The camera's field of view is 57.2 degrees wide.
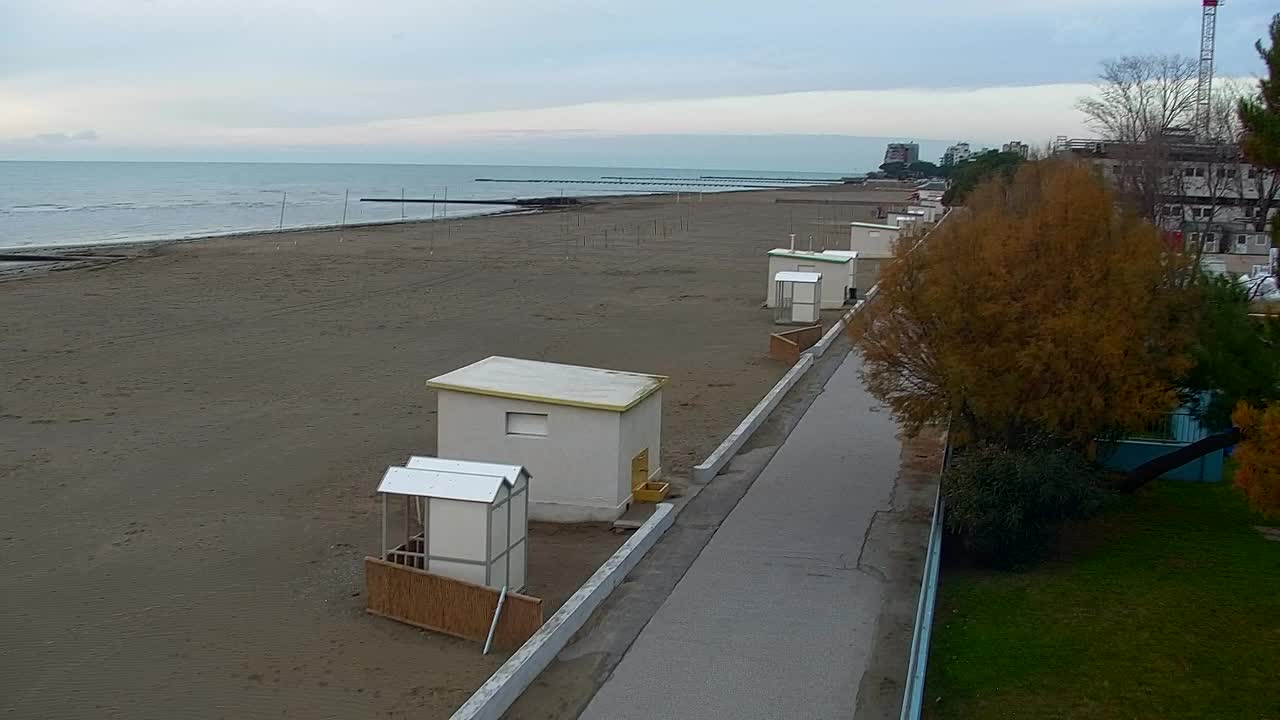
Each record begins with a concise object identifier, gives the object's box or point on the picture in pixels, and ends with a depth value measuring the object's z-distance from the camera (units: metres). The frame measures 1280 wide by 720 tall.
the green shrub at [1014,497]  13.30
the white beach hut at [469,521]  12.03
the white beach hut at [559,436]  14.75
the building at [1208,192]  40.59
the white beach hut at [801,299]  32.34
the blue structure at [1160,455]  17.56
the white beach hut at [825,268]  36.03
